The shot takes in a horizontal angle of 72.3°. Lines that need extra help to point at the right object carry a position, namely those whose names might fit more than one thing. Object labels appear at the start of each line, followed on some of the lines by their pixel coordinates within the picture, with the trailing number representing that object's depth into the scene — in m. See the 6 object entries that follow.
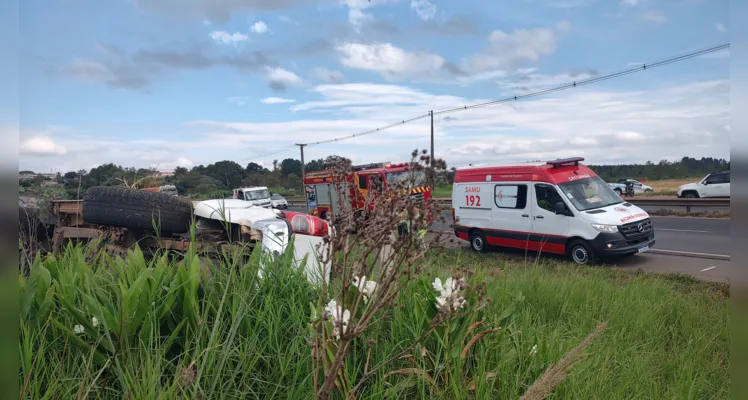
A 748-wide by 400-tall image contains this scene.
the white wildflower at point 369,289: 2.58
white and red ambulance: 10.97
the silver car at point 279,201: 38.44
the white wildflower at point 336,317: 1.93
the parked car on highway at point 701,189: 28.59
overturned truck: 5.05
